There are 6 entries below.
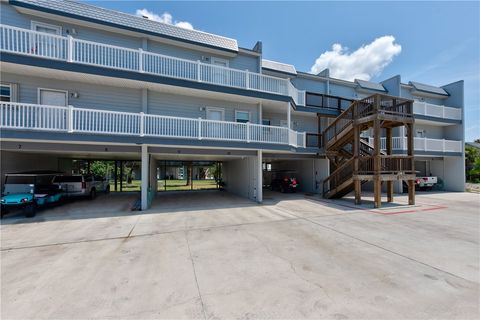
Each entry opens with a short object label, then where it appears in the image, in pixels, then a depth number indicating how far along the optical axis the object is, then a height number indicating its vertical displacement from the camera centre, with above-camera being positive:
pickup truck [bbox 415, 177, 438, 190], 18.50 -1.75
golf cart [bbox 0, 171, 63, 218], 8.81 -1.31
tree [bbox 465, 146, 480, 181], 26.42 -0.01
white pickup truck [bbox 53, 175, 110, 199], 12.10 -1.27
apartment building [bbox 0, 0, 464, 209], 8.83 +3.73
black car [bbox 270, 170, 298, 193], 17.27 -1.72
